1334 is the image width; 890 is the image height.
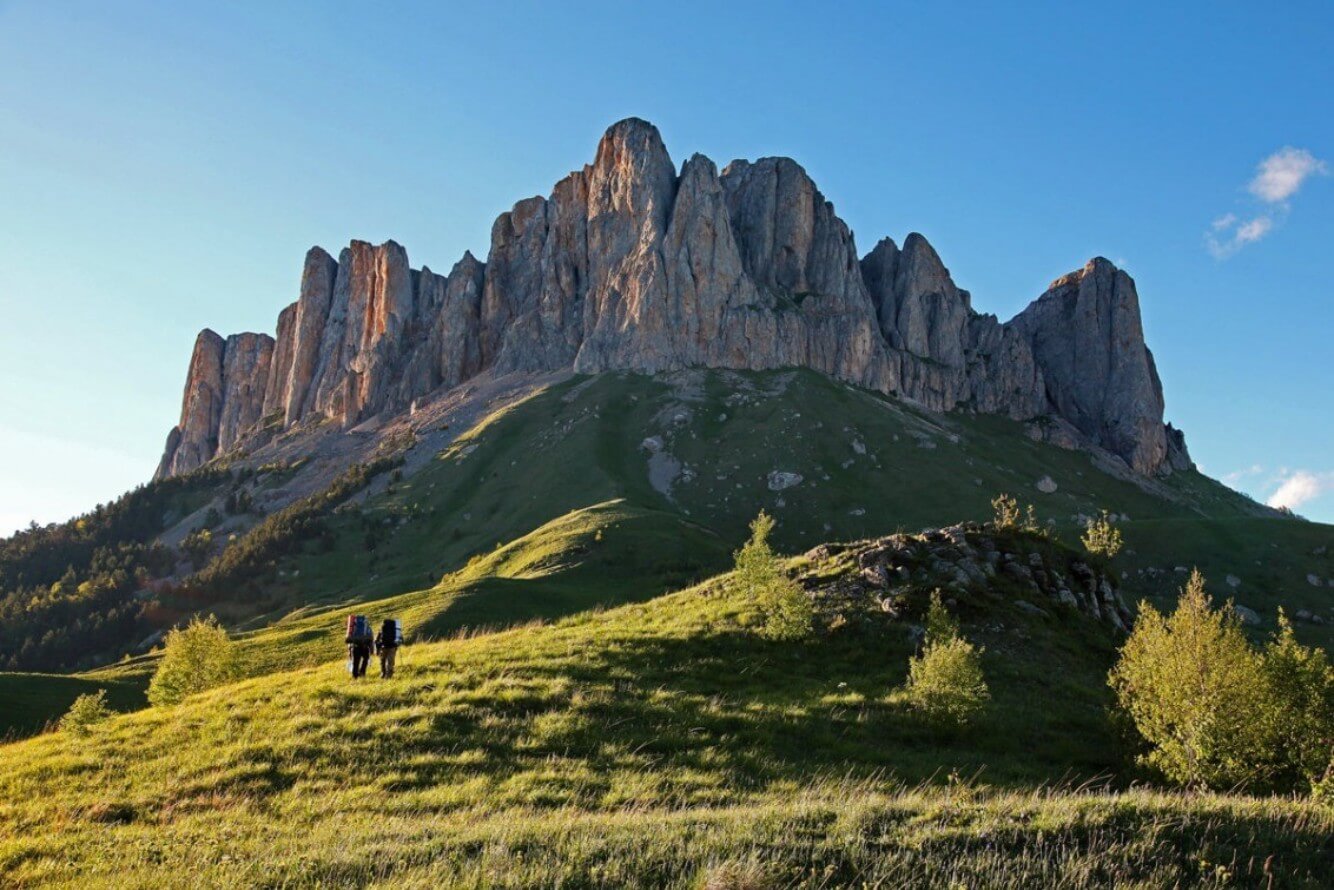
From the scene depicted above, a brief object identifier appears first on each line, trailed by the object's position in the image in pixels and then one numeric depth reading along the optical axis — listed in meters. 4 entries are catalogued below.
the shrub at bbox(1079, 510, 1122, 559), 37.07
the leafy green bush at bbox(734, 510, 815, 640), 28.11
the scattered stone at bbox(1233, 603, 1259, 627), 83.38
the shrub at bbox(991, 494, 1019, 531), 36.62
